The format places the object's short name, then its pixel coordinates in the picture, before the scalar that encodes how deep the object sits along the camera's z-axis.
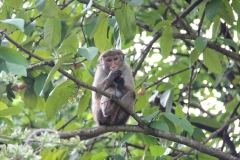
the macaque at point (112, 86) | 13.27
